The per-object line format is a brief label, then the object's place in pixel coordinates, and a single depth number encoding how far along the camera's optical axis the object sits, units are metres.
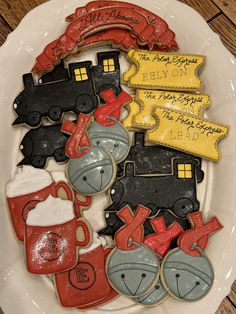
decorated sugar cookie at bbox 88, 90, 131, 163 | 0.90
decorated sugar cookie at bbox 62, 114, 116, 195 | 0.88
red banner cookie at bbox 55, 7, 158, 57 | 0.93
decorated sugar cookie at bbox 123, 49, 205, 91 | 0.92
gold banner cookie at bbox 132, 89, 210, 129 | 0.92
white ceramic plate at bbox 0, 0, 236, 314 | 0.88
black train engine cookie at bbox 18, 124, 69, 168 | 0.93
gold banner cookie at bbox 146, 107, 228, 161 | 0.90
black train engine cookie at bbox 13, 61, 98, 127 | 0.94
